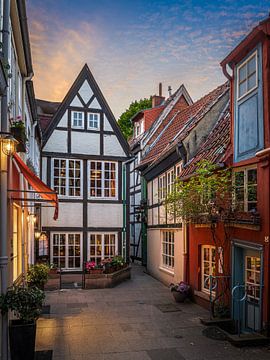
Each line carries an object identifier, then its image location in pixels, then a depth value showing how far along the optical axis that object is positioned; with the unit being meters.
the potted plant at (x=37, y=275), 11.65
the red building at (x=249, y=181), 8.68
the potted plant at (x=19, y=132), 7.79
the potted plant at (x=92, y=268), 15.75
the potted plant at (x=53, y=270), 15.29
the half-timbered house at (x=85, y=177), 17.83
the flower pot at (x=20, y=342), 6.68
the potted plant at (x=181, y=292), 12.67
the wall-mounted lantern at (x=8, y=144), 6.62
